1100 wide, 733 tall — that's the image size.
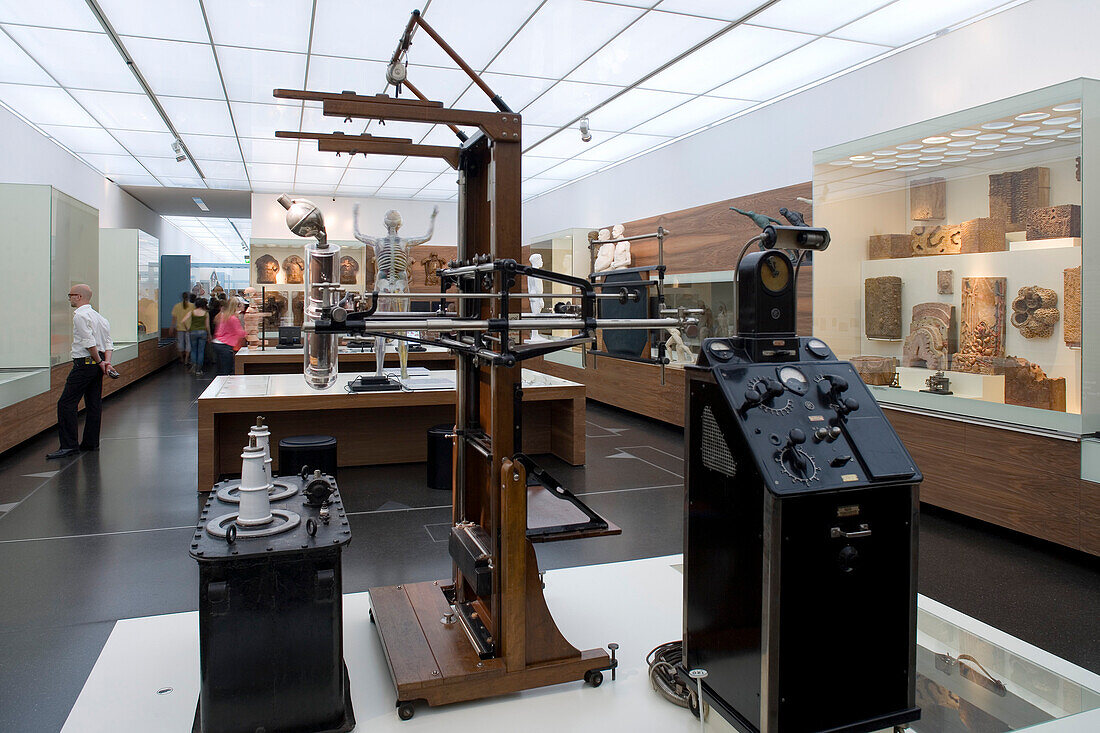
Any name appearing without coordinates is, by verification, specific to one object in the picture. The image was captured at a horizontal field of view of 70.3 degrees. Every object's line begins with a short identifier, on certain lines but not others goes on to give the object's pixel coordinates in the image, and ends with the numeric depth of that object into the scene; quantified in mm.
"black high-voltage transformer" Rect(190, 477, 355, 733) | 1889
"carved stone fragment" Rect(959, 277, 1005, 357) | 4391
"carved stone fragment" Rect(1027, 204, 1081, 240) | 3955
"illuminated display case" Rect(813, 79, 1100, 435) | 4012
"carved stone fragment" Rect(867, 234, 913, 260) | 5027
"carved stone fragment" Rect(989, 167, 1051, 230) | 4137
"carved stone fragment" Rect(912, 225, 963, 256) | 4691
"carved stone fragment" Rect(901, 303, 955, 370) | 4691
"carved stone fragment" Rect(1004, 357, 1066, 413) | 4066
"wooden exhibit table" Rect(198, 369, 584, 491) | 5559
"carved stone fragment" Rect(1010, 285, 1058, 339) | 4105
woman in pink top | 9703
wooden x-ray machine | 2133
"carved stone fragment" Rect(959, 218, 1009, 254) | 4410
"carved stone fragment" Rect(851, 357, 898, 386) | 5098
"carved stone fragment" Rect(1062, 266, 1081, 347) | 3947
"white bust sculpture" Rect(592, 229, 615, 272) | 9258
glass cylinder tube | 2170
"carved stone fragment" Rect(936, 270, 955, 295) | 4699
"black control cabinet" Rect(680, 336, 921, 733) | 1787
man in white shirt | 6359
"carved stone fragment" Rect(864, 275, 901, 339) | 5062
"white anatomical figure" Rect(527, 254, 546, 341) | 9312
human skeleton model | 7621
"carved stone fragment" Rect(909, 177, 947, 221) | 4777
